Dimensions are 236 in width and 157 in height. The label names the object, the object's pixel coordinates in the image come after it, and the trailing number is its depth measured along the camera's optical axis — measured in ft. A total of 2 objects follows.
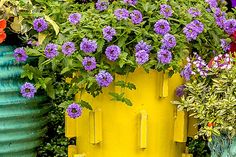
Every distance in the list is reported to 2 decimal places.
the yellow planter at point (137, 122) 10.33
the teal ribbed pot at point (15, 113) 10.33
